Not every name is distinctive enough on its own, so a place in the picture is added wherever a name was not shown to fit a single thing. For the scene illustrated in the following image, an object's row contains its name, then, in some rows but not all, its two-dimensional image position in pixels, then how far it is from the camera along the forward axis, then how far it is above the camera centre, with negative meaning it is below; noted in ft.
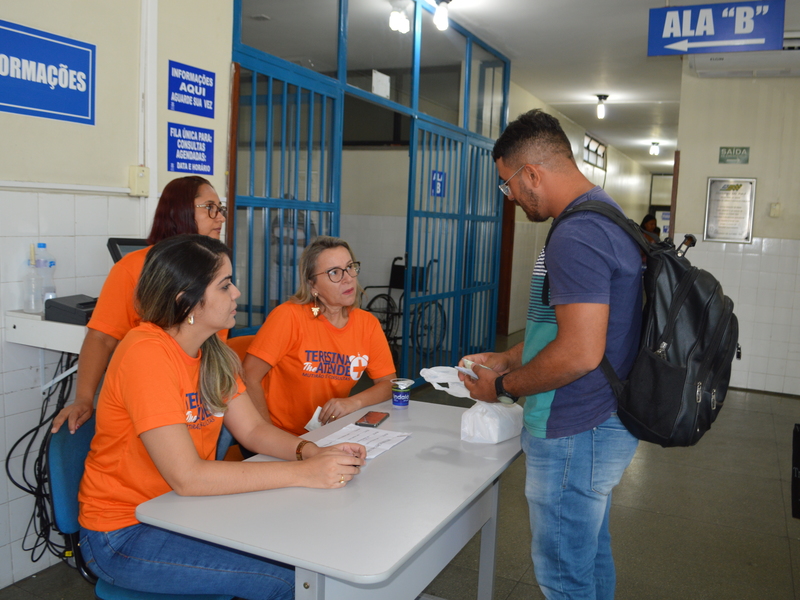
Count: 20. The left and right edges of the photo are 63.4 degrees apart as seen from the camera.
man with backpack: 4.97 -0.91
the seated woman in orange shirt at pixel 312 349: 7.79 -1.45
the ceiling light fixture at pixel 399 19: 15.88 +5.30
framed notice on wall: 19.51 +1.16
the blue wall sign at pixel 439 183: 18.42 +1.49
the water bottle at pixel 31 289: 7.99 -0.88
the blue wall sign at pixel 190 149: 9.74 +1.15
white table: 4.15 -2.03
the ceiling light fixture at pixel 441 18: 15.72 +5.27
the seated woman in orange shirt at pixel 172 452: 4.90 -1.81
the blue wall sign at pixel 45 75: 7.49 +1.74
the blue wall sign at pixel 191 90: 9.67 +2.06
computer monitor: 8.26 -0.31
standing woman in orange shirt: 7.27 -0.72
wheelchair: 18.30 -2.56
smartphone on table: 6.84 -1.99
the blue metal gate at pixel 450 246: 17.90 -0.31
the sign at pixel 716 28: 13.33 +4.68
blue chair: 5.22 -2.25
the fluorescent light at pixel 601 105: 27.20 +5.84
